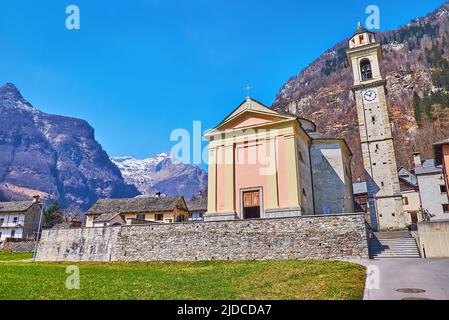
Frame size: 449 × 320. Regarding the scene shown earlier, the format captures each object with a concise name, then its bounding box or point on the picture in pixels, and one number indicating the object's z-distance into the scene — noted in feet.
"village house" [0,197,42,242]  195.81
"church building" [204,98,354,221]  80.12
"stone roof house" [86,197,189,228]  157.54
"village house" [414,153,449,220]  145.18
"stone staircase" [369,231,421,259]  62.57
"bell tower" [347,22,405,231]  108.92
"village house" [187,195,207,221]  190.49
